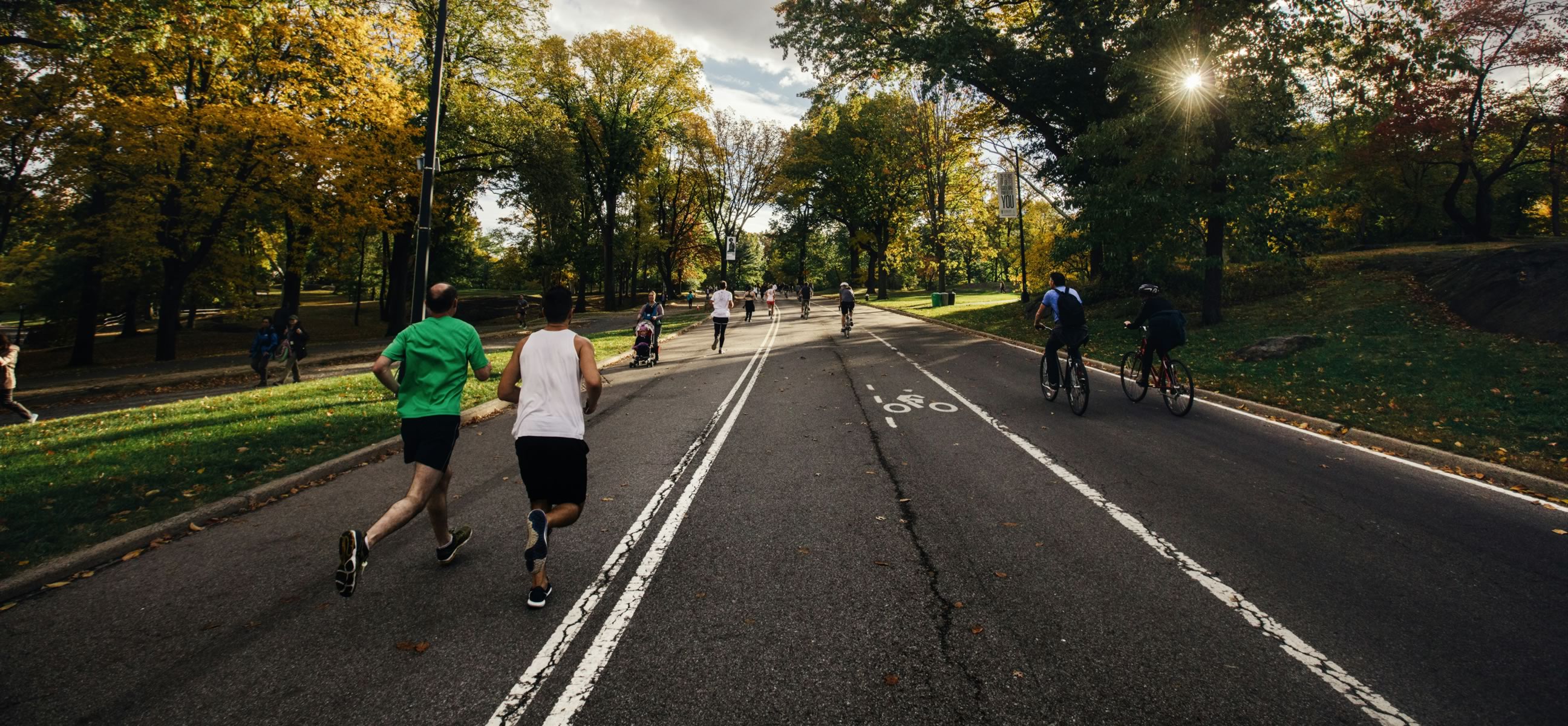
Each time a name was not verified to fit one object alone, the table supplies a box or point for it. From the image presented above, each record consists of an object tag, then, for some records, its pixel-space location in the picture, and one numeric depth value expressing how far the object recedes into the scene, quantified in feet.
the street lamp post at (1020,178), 91.66
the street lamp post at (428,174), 34.81
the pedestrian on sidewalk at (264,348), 47.55
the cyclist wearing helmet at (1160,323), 30.68
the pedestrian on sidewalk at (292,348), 47.41
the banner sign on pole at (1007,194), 86.99
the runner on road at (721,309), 58.03
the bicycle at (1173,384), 29.60
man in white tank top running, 12.80
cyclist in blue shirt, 31.86
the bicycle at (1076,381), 30.17
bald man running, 13.56
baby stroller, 50.08
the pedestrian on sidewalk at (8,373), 32.63
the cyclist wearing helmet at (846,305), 73.05
